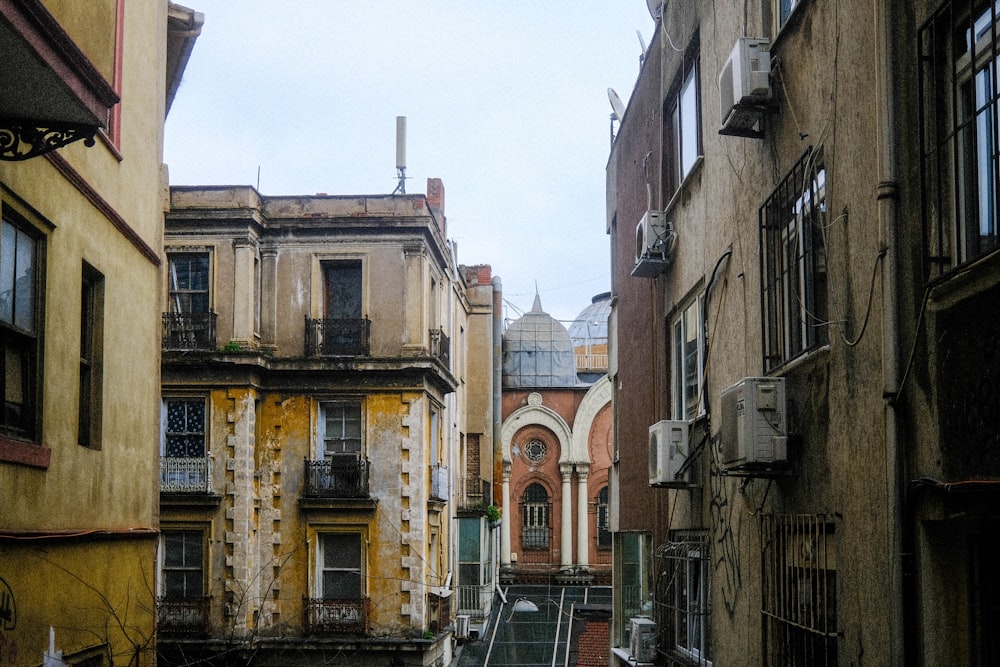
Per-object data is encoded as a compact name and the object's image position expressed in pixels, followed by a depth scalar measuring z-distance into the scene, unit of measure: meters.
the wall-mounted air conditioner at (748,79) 8.80
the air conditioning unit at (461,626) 30.47
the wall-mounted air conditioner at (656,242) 13.68
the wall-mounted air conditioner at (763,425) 8.22
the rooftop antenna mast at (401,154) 30.12
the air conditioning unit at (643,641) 13.56
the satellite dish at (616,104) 18.91
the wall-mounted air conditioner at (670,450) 11.99
